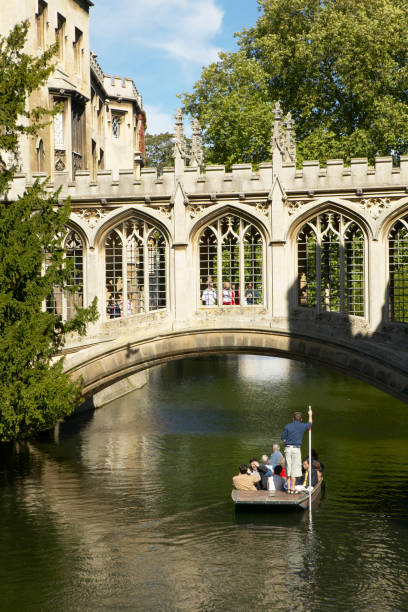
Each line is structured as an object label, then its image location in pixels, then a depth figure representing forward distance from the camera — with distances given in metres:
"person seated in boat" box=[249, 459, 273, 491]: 22.44
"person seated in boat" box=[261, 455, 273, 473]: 23.13
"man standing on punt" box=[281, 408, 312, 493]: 21.62
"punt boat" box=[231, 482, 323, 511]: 21.22
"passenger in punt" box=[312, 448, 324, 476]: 23.79
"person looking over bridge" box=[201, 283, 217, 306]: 24.33
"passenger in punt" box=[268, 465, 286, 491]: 22.33
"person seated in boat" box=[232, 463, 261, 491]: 21.98
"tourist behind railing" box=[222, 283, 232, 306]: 24.33
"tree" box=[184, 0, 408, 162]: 41.50
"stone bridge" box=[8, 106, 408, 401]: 22.61
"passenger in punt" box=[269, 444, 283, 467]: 23.75
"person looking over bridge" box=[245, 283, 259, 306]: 24.30
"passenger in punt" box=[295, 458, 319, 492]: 22.00
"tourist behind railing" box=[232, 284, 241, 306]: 24.52
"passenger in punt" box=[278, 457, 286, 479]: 23.41
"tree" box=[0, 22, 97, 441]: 21.56
